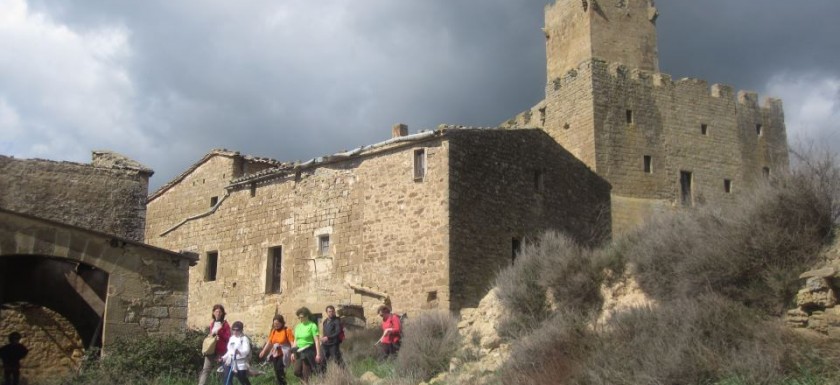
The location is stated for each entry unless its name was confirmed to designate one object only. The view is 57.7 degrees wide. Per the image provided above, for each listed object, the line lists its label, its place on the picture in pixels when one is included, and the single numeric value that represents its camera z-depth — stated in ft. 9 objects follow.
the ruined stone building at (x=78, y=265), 40.09
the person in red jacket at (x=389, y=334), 43.86
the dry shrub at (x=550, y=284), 39.19
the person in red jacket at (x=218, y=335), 36.37
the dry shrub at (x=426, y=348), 39.01
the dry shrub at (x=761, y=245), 31.42
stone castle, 59.31
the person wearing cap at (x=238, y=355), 34.63
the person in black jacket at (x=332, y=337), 39.75
